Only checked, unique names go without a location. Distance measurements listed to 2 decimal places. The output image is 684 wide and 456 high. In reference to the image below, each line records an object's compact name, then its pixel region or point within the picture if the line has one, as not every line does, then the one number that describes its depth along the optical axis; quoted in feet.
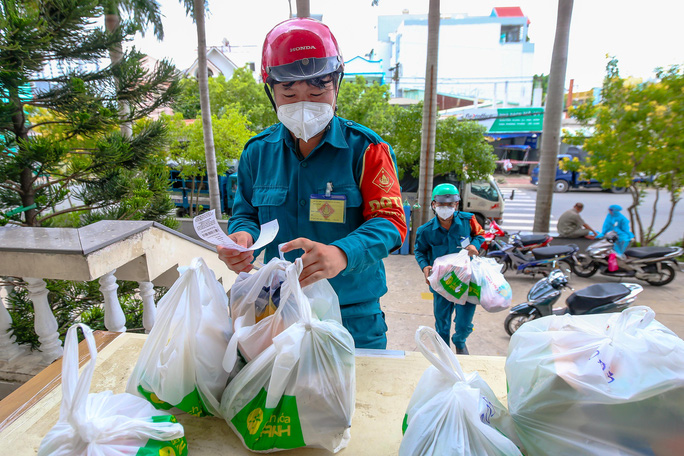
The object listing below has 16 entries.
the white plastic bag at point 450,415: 2.68
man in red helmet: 4.44
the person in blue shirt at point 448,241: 13.06
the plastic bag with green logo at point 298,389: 3.19
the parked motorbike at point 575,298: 12.71
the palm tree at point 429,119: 22.89
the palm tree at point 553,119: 21.81
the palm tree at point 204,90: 24.64
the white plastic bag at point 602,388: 2.56
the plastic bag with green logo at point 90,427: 2.69
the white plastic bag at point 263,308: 3.59
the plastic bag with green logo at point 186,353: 3.50
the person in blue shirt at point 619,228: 23.54
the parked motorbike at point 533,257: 22.45
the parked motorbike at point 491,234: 25.55
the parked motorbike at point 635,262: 21.06
